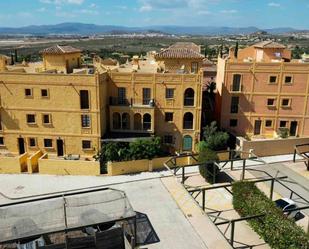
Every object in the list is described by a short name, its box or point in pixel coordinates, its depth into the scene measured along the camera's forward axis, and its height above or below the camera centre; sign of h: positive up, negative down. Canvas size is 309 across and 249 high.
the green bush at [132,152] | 27.80 -9.98
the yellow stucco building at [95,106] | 28.73 -5.66
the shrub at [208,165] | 25.32 -10.26
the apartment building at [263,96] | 31.43 -4.74
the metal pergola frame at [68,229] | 15.77 -10.42
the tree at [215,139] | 29.70 -9.05
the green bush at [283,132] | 32.26 -9.01
